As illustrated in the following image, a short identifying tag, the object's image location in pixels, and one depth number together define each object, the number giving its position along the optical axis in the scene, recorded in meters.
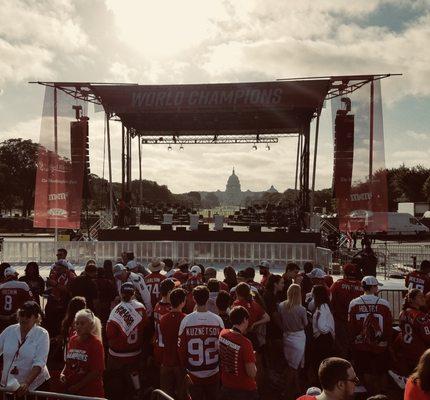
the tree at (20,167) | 62.31
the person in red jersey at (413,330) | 5.29
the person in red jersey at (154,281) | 7.68
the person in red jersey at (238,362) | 4.30
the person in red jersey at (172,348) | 5.26
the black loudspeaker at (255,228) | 22.47
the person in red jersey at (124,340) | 5.50
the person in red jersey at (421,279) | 8.44
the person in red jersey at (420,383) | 3.09
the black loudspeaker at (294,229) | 21.90
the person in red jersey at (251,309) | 5.95
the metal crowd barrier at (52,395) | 3.42
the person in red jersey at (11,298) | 6.91
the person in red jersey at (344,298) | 7.20
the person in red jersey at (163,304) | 5.94
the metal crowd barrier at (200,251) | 18.41
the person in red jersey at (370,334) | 5.92
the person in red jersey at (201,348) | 4.87
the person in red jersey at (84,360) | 4.28
